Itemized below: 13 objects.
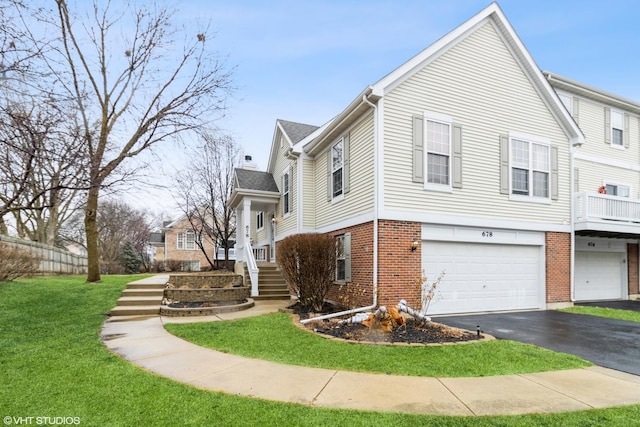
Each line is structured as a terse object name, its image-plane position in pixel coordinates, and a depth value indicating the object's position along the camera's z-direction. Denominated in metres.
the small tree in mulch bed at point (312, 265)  9.10
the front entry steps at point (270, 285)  12.55
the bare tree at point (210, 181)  21.17
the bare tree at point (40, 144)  5.75
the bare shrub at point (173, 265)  27.20
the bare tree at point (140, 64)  13.78
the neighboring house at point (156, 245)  44.36
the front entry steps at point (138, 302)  8.91
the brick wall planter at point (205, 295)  9.34
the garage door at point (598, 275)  13.84
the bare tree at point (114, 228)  35.16
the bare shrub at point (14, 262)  11.87
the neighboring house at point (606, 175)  13.74
